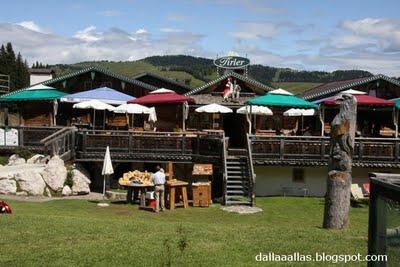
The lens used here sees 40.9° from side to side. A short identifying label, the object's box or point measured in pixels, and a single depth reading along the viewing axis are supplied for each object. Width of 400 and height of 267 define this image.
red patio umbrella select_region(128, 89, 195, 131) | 26.97
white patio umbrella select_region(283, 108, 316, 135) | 30.38
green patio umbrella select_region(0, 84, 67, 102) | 30.34
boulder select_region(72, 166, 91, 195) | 22.62
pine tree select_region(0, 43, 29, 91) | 84.50
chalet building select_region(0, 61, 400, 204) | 23.30
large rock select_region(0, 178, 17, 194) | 20.39
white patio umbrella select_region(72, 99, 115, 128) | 26.73
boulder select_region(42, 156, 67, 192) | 21.55
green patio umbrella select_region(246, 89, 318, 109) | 25.05
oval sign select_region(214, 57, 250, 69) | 36.72
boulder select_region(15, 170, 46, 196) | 20.64
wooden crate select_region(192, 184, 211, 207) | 20.70
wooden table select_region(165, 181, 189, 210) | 19.64
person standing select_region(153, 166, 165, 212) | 18.75
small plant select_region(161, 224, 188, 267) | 7.52
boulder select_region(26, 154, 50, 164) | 24.31
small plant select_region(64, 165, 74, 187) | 22.53
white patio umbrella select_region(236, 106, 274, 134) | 27.47
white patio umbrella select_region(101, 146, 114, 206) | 21.25
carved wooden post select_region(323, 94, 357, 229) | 12.23
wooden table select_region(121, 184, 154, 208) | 19.70
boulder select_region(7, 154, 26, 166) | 25.08
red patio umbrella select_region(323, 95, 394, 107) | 26.17
